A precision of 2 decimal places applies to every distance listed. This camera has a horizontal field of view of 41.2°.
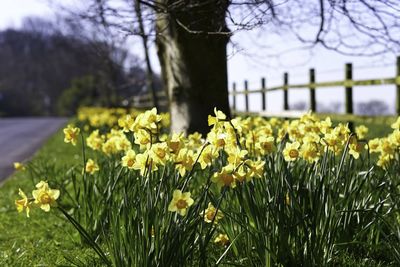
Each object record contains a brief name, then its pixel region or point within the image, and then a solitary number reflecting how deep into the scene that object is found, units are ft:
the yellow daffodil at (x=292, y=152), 8.96
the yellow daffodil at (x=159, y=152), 7.40
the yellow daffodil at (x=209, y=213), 8.25
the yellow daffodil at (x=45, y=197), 7.13
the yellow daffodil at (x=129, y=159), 7.98
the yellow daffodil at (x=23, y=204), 7.39
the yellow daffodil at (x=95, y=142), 13.92
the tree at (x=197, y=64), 17.31
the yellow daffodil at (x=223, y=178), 7.06
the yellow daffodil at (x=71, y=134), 11.08
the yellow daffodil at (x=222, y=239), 10.41
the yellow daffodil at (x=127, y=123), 8.92
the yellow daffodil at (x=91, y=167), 12.56
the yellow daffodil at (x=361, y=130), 14.08
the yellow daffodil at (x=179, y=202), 6.81
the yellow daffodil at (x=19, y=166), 15.39
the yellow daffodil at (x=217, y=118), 8.21
